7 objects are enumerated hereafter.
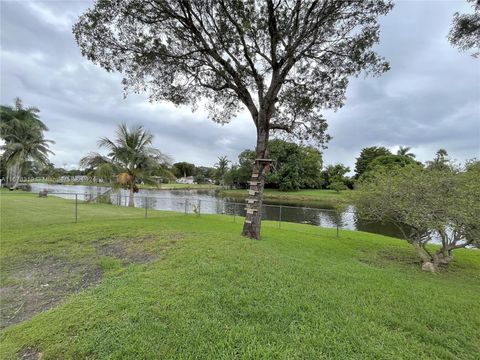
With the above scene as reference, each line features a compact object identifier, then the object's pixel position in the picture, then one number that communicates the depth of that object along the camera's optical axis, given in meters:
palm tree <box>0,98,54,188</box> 26.28
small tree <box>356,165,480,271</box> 5.27
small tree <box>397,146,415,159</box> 52.90
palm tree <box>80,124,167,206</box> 17.69
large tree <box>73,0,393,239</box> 6.84
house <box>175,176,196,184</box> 90.38
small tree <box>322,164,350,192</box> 52.28
